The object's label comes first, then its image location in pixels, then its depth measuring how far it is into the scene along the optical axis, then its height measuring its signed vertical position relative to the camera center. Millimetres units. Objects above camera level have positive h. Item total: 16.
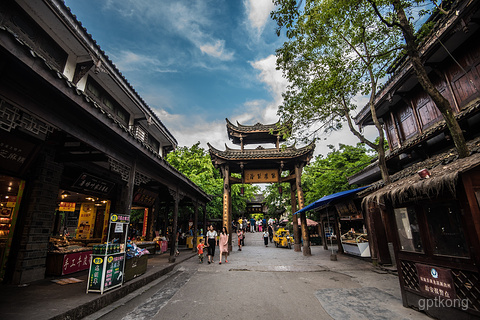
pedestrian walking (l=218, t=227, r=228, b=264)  9758 -1145
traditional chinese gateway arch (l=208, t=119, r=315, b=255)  14289 +3871
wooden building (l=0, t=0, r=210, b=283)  3090 +1882
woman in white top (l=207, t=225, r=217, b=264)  9883 -933
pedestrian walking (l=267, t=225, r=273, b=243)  20172 -1262
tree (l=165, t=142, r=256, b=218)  18719 +4723
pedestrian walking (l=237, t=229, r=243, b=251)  14418 -1160
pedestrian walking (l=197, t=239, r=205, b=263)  9688 -1420
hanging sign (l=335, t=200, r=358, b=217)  9875 +387
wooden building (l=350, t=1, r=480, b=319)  3352 +339
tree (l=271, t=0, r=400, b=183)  6270 +5787
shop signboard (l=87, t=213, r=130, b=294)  4625 -1031
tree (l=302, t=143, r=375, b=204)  16016 +3616
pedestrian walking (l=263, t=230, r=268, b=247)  17022 -1645
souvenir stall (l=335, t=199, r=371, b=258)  10005 -1244
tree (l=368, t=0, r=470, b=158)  4105 +2984
